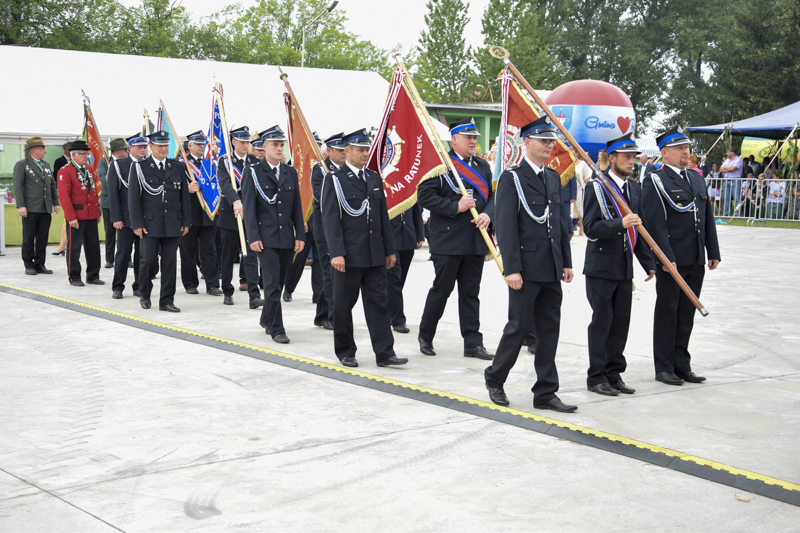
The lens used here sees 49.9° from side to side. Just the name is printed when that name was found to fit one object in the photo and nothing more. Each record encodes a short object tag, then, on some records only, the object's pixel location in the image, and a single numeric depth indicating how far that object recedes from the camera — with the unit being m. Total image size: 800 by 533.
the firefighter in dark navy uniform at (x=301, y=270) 10.26
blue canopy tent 23.78
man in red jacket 12.46
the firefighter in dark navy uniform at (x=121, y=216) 11.12
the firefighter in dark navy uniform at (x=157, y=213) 10.27
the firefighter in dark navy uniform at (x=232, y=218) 10.34
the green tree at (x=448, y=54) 59.53
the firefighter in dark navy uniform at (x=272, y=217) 8.48
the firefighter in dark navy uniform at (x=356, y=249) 7.11
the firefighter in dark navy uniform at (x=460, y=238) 7.46
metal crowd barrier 22.53
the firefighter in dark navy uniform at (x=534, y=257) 5.76
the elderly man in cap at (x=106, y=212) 14.51
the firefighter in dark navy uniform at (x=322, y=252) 8.76
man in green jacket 13.81
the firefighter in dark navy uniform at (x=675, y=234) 6.55
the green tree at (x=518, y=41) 56.62
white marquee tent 19.97
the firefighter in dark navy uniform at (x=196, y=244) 11.87
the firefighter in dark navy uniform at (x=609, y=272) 6.21
